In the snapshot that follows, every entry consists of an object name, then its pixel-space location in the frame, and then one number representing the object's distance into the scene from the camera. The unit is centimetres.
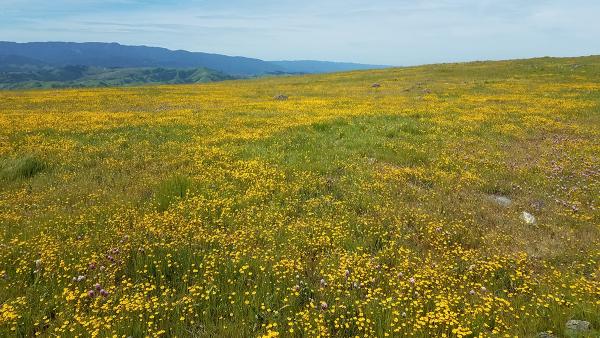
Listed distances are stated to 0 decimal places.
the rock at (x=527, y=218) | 1006
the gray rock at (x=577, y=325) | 563
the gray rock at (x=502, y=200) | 1142
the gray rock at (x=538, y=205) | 1099
